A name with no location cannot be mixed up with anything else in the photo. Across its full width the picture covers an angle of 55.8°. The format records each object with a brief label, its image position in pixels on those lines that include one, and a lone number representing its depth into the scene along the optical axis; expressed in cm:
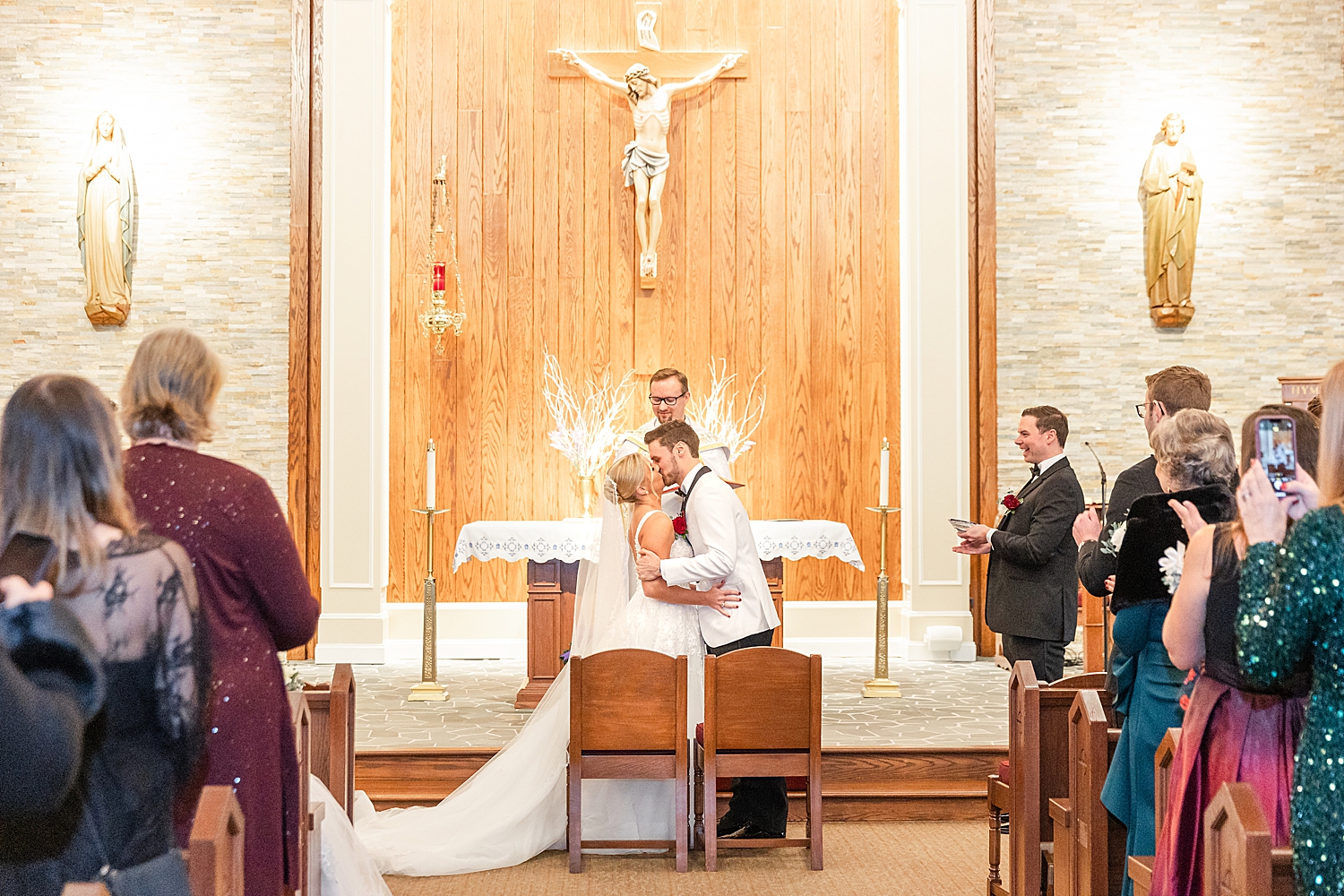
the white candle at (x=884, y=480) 685
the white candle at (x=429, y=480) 668
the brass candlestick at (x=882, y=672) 693
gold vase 759
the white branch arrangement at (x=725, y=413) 846
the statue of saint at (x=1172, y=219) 832
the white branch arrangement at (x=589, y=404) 853
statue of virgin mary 804
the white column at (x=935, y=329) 838
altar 656
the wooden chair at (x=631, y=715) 462
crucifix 848
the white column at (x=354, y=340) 817
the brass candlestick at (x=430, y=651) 679
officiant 597
